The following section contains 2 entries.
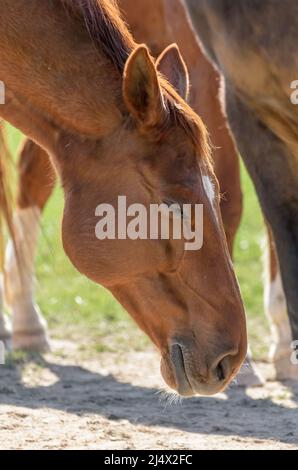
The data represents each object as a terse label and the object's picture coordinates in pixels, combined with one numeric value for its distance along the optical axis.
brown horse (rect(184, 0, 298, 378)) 7.26
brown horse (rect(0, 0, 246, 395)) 6.40
